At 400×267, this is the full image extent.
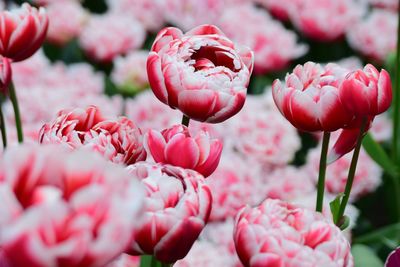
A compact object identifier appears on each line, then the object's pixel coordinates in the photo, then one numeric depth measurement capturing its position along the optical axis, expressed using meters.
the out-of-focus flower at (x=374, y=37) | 2.44
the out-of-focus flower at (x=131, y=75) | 2.18
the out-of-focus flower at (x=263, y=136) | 1.88
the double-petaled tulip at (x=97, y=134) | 0.98
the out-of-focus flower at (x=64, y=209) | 0.73
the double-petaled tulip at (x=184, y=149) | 0.97
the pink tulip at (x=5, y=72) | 1.08
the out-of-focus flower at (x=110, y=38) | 2.37
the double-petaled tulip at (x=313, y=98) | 1.02
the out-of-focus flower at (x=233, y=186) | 1.63
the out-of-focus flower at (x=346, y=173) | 1.88
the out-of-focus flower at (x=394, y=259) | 1.06
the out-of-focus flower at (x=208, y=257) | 1.44
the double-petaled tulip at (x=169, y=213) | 0.88
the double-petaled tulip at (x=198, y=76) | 1.00
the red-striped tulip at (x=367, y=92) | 1.01
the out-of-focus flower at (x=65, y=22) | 2.45
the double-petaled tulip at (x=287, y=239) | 0.90
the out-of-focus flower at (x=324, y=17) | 2.49
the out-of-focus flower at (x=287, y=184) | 1.76
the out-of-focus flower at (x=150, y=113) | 1.91
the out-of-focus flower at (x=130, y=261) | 1.35
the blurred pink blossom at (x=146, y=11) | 2.51
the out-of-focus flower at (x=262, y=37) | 2.33
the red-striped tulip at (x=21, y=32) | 1.11
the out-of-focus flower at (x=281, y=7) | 2.58
